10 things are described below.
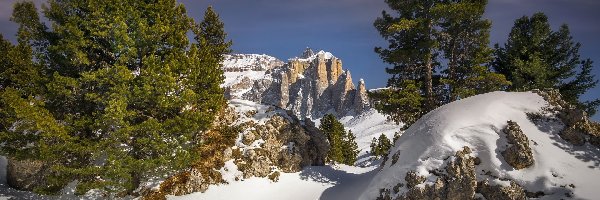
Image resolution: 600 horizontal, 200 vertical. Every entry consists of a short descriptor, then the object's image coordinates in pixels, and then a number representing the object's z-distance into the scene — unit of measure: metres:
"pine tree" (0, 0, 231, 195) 15.17
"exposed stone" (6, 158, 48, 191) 19.16
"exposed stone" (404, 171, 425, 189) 12.98
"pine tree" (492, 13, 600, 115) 24.00
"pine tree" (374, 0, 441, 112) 19.94
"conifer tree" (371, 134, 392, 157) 69.88
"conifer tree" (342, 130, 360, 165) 59.33
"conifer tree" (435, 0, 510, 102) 18.67
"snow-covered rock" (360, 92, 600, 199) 12.11
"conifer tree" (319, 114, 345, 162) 51.30
